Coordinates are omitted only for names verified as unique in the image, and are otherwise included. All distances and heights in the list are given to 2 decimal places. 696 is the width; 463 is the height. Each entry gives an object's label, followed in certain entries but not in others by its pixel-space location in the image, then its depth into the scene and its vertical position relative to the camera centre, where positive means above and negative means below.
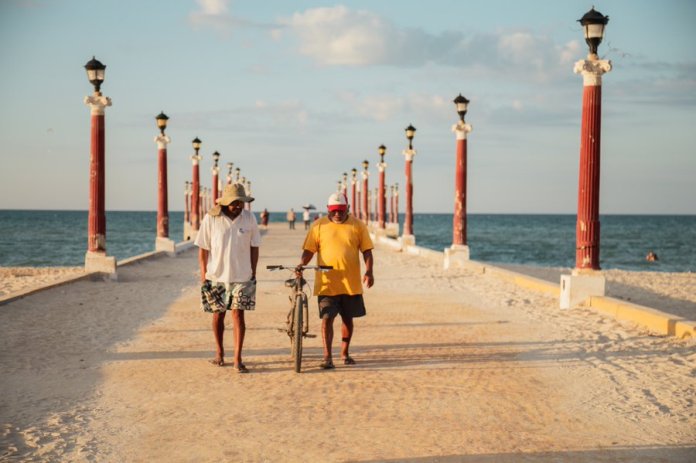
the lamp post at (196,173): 37.31 +1.13
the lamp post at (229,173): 60.91 +1.86
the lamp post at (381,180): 42.22 +1.03
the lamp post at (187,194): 76.41 +0.43
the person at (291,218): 68.19 -1.47
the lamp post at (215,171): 47.20 +1.58
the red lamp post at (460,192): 23.92 +0.28
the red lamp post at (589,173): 13.73 +0.48
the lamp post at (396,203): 78.59 -0.18
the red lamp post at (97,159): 18.94 +0.84
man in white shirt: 8.45 -0.59
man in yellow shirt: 8.79 -0.61
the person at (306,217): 61.13 -1.18
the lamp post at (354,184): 60.59 +1.18
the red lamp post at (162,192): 28.38 +0.21
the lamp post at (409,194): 33.56 +0.28
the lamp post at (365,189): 50.57 +0.68
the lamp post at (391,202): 83.91 -0.09
